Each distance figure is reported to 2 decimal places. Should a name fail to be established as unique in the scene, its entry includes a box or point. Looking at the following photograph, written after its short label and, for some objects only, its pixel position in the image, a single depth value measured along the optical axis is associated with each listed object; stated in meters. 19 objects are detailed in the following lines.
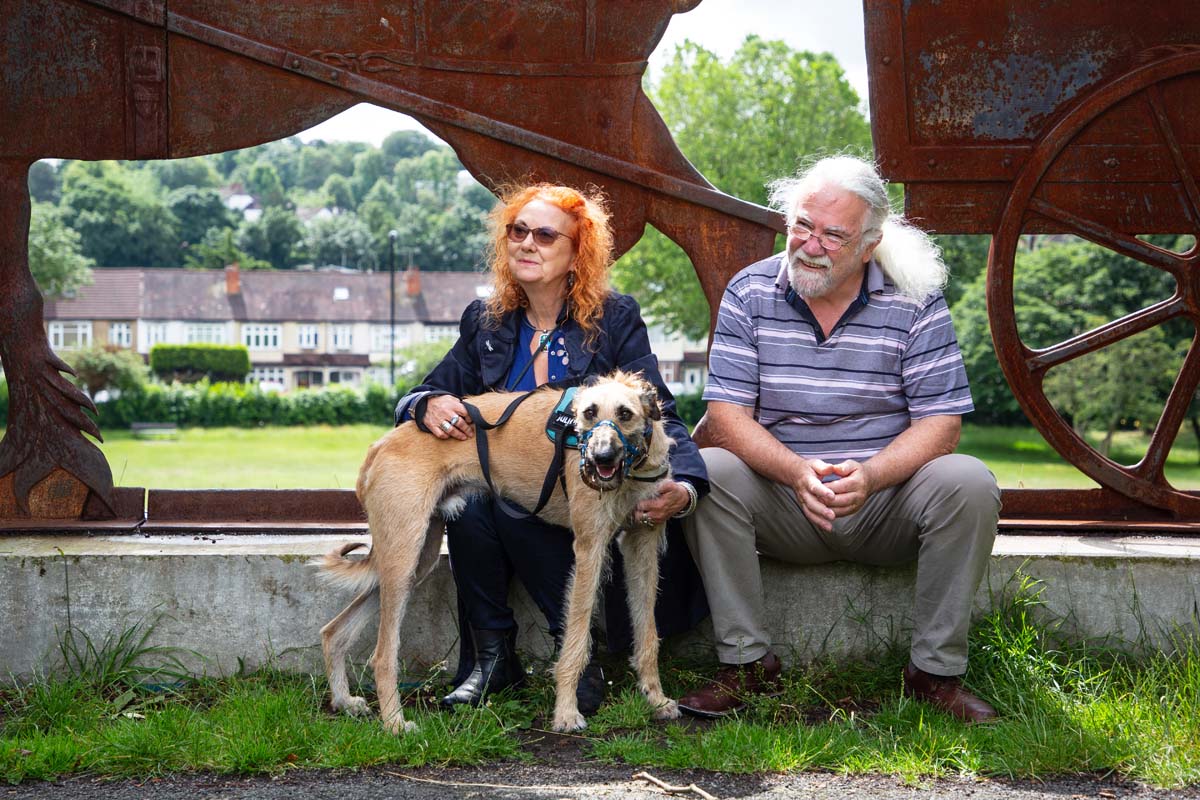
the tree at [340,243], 111.12
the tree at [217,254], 101.75
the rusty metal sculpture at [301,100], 4.93
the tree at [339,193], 157.62
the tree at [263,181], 159.00
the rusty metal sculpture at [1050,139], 4.96
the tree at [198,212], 110.00
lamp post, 57.93
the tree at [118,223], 100.94
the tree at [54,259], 45.72
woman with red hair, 4.05
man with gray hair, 3.85
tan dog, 3.84
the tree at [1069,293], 27.36
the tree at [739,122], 29.58
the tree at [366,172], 160.62
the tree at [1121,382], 23.41
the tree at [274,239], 110.81
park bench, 38.97
